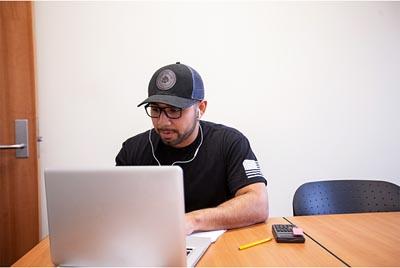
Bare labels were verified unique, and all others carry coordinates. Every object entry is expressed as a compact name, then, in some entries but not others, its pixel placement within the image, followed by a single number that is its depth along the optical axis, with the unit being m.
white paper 1.02
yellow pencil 0.95
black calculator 0.98
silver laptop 0.69
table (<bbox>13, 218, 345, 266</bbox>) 0.85
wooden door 1.80
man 1.20
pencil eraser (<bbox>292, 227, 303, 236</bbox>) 1.00
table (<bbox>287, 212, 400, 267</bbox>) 0.88
